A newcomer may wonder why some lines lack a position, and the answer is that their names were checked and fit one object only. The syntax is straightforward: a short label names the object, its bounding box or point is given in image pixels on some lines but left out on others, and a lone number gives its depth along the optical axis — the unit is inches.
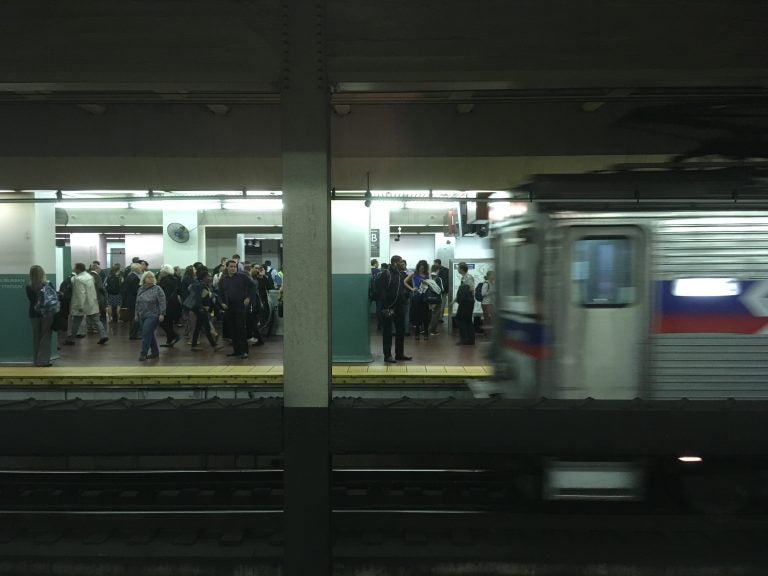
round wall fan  695.7
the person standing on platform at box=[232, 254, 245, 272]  511.5
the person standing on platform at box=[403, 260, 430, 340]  526.9
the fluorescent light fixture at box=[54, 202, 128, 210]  713.2
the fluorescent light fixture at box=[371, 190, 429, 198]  318.3
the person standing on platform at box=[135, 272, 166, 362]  434.0
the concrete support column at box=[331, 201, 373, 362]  425.7
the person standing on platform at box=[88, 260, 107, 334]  560.7
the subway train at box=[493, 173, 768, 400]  193.2
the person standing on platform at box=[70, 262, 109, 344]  502.6
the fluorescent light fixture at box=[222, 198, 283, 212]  523.5
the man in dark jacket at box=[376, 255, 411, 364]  427.8
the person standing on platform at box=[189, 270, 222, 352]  480.4
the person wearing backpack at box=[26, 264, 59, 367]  410.6
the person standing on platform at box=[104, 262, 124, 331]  666.2
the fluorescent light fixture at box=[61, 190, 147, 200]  459.1
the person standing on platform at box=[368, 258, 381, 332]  432.8
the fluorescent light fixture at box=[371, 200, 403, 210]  550.6
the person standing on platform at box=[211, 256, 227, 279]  562.5
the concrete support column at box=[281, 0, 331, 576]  130.4
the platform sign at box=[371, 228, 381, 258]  661.3
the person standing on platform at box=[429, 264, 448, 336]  588.9
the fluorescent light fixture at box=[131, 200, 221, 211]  594.5
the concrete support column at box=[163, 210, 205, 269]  697.0
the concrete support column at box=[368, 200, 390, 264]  612.2
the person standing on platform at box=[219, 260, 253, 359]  444.8
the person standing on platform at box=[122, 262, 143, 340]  568.7
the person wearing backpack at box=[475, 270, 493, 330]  540.7
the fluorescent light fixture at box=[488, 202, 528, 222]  214.0
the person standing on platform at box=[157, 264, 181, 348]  509.0
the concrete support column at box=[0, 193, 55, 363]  439.8
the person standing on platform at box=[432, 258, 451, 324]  611.8
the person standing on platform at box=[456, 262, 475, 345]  503.2
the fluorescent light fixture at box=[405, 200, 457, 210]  669.3
